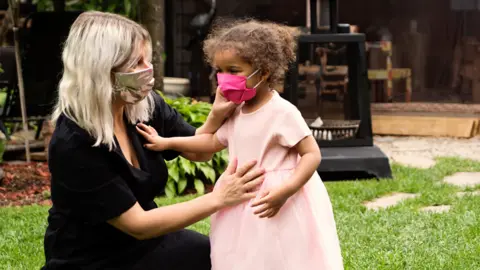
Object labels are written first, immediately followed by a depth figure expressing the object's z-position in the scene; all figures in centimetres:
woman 301
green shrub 685
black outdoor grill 724
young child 300
